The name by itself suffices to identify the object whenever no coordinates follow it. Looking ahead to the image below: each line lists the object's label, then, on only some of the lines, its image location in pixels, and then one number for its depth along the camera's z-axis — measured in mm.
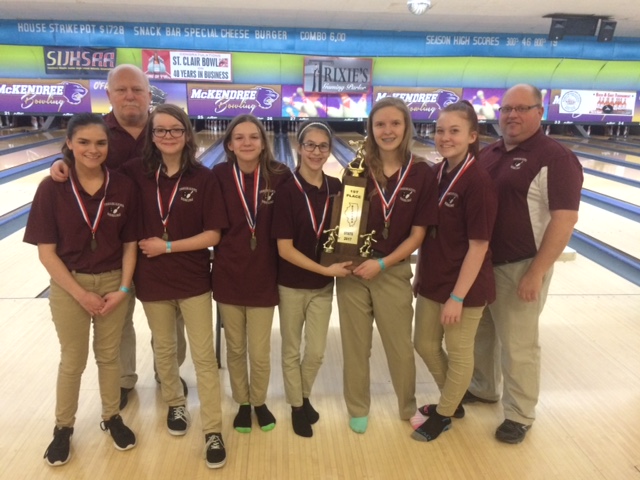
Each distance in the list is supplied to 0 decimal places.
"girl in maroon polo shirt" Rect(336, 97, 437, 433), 1549
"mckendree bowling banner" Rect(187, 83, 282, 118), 8094
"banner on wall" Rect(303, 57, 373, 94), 8031
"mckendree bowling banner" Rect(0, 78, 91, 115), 8000
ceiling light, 5542
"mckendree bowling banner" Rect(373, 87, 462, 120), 8500
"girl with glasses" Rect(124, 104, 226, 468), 1562
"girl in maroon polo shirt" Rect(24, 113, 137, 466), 1466
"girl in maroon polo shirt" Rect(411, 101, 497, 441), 1531
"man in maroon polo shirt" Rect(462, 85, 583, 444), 1569
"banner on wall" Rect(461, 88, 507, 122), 8727
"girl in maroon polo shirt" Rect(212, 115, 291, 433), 1600
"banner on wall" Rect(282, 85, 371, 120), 8414
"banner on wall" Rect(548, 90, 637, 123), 8953
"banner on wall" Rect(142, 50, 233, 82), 7613
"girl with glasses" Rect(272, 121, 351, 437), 1571
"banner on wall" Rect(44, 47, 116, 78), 7566
